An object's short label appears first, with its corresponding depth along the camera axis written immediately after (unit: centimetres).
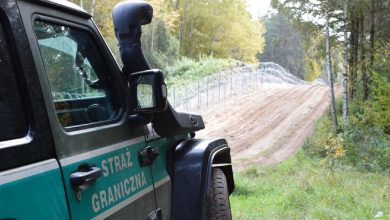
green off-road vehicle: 192
